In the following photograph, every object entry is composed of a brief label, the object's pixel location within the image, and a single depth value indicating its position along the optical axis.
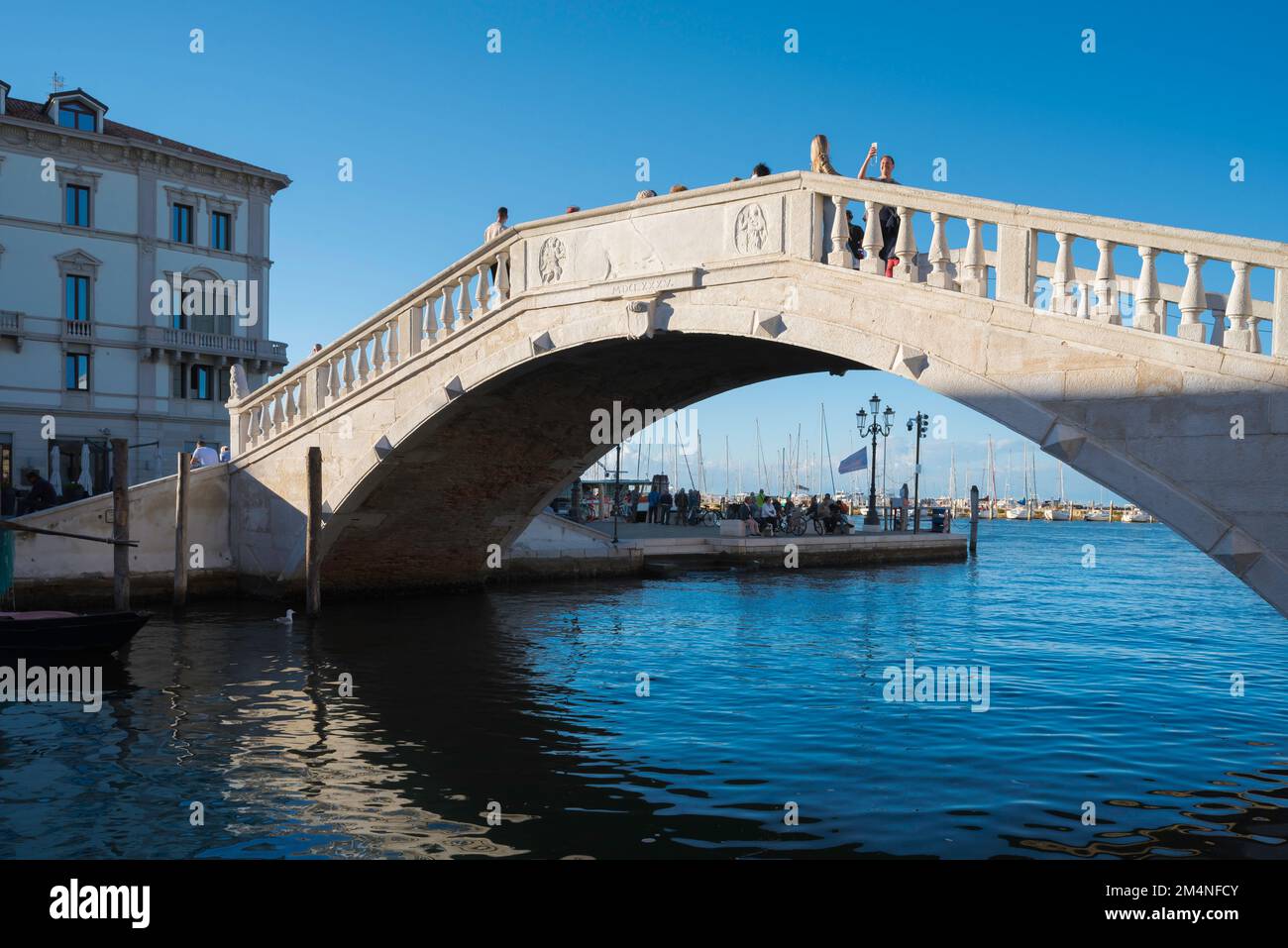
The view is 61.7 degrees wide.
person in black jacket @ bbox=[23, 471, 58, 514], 15.34
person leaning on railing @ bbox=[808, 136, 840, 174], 9.12
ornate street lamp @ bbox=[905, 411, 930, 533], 32.46
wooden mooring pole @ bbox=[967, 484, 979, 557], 31.84
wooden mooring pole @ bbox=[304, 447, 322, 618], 13.12
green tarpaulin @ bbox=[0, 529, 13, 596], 11.58
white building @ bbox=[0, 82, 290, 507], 25.03
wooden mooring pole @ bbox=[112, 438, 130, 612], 11.88
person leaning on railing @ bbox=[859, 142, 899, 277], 8.72
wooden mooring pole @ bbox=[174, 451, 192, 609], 13.44
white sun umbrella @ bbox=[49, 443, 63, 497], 23.36
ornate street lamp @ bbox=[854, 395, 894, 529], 29.35
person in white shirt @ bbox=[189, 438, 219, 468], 15.41
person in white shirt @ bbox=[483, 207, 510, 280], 11.73
